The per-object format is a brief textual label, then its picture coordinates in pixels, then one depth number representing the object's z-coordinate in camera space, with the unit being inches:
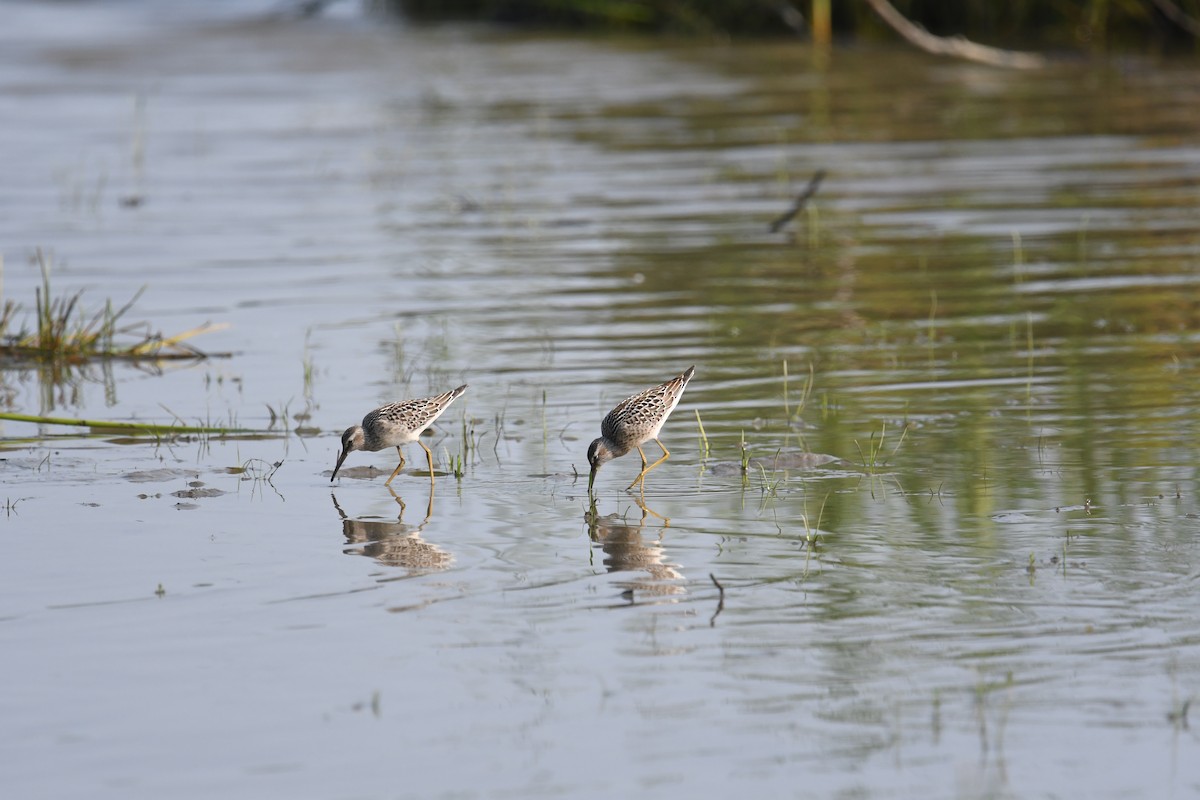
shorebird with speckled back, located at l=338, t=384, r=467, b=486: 665.0
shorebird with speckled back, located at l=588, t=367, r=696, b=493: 644.7
